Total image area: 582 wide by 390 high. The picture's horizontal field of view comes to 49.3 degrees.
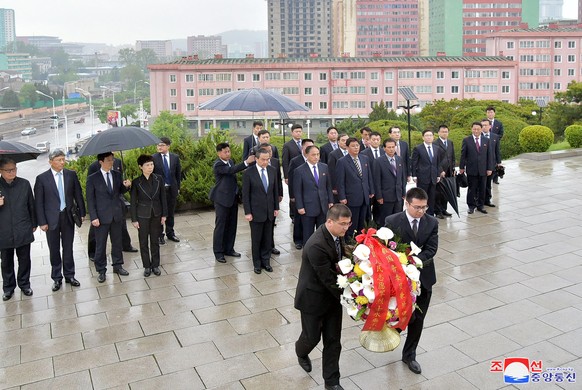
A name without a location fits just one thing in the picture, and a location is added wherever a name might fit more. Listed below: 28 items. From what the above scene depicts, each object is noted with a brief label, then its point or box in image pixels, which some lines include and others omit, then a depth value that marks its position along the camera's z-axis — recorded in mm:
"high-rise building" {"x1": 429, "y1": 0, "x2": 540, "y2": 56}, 116812
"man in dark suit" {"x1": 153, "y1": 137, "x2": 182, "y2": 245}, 9539
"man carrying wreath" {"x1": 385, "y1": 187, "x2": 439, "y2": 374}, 5250
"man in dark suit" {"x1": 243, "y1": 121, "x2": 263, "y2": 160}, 10563
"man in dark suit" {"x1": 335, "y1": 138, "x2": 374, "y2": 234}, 8930
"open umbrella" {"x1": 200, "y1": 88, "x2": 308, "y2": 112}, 9164
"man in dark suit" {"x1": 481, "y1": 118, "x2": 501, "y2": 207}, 11430
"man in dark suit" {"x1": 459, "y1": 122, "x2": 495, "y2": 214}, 11203
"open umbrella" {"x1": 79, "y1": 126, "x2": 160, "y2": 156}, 7266
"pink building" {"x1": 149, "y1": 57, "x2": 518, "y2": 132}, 66000
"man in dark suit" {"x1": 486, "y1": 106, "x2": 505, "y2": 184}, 13544
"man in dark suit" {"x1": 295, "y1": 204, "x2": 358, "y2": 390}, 4852
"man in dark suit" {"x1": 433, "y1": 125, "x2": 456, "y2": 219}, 10609
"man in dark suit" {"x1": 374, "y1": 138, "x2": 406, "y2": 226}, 9273
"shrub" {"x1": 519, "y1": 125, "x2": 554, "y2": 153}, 17672
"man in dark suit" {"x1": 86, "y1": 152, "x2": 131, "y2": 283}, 7918
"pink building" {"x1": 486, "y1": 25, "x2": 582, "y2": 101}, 79688
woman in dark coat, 8008
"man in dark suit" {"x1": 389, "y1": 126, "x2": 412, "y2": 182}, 10008
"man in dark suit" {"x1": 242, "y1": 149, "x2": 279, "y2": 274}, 8148
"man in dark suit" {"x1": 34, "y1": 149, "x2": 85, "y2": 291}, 7504
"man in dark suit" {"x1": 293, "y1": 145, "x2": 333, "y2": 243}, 8398
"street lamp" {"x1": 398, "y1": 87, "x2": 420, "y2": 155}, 14006
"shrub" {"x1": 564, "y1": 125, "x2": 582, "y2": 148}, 18734
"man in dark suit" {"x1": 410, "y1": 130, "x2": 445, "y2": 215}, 10344
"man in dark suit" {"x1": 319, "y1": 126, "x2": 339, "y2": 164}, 10078
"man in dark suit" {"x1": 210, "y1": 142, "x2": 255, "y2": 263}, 8625
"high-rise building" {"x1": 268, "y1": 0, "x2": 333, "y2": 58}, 143500
